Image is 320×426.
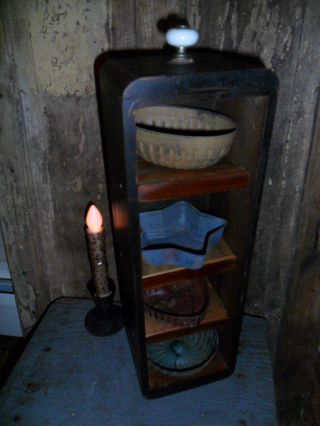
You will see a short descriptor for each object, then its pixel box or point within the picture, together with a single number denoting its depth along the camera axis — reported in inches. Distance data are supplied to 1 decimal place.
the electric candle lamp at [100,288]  38.3
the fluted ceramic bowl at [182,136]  27.6
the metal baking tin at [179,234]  33.8
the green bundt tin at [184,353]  40.4
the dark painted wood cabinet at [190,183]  25.5
